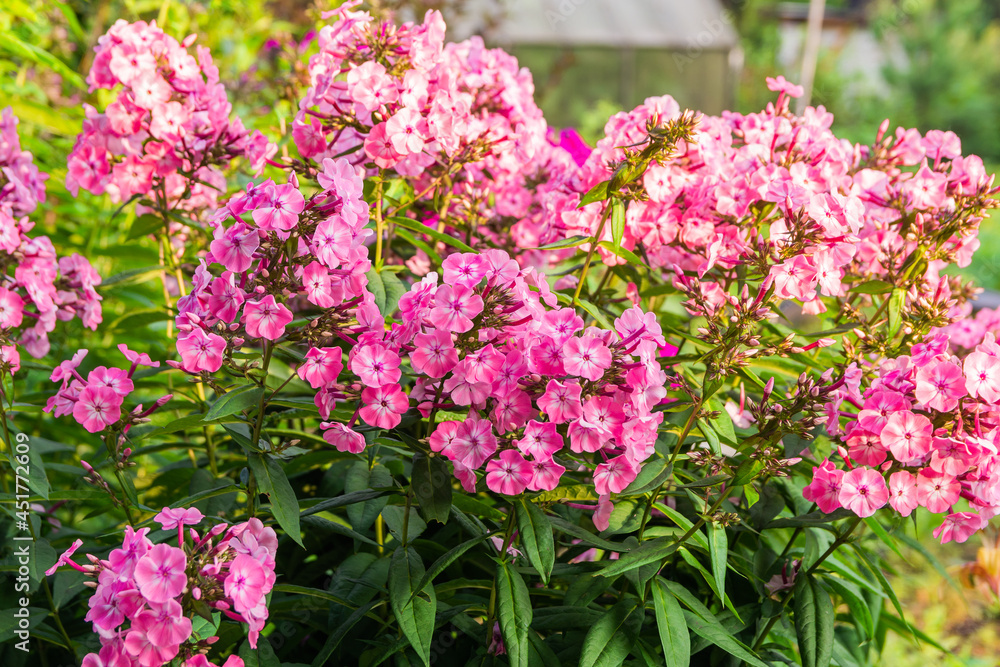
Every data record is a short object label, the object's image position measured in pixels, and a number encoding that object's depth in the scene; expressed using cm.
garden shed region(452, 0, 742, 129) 1248
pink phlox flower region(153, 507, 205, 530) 106
